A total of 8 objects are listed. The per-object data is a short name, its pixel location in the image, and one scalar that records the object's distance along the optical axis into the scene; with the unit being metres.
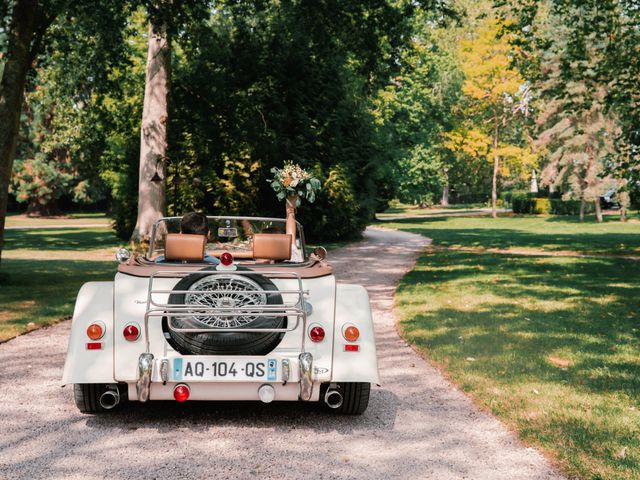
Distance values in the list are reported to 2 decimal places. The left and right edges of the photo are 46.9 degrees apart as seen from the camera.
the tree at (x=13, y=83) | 13.20
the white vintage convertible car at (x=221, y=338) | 4.64
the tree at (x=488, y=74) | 46.75
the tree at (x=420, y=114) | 45.34
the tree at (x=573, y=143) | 41.44
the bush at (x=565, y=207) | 54.25
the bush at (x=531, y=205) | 55.53
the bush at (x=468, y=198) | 90.12
